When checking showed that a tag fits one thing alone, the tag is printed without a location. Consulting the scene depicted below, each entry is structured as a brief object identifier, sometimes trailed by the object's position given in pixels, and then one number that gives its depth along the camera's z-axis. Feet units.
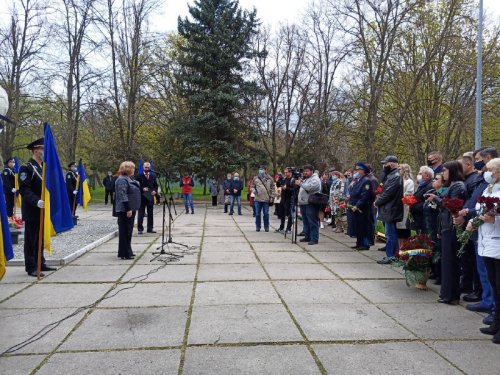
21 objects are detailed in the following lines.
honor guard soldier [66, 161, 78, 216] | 48.44
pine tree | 84.07
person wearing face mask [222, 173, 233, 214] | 63.63
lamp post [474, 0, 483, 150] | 46.63
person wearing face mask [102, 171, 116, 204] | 78.95
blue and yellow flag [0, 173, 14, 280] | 18.30
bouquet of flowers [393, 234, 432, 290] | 20.29
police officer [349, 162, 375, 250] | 30.91
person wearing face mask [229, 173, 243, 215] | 61.31
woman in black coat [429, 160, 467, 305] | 18.42
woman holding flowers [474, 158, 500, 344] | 14.44
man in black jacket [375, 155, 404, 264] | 26.37
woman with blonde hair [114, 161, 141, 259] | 28.17
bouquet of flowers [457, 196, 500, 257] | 14.35
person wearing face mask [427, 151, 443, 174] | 24.69
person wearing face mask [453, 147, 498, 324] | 16.65
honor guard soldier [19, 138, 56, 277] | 23.43
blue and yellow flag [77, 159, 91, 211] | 48.52
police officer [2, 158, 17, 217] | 45.14
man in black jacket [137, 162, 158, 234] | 40.04
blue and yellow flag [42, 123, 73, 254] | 23.15
